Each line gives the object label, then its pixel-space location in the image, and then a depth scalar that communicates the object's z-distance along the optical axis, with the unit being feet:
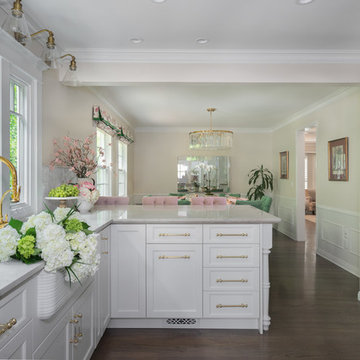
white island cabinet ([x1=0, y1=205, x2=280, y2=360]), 8.14
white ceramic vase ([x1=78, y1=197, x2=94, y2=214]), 9.43
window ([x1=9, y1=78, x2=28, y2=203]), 7.75
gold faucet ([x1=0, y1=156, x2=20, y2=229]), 4.64
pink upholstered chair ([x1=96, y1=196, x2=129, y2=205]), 12.62
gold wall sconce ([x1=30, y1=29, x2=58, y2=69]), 7.17
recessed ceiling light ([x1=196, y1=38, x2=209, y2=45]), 9.32
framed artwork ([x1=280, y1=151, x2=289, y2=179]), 21.84
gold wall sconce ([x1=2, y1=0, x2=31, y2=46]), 5.71
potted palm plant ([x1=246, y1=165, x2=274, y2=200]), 24.48
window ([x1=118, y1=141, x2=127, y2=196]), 20.93
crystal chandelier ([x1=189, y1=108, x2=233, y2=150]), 18.97
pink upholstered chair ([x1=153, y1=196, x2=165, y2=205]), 13.17
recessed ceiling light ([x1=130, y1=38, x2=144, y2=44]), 9.30
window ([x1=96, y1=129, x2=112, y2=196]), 15.49
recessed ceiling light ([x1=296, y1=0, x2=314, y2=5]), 7.33
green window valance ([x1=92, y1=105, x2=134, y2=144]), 13.88
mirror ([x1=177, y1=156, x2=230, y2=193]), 25.79
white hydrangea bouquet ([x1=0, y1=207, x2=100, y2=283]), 4.10
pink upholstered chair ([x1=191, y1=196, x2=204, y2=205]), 12.95
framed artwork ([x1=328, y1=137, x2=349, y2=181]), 13.88
